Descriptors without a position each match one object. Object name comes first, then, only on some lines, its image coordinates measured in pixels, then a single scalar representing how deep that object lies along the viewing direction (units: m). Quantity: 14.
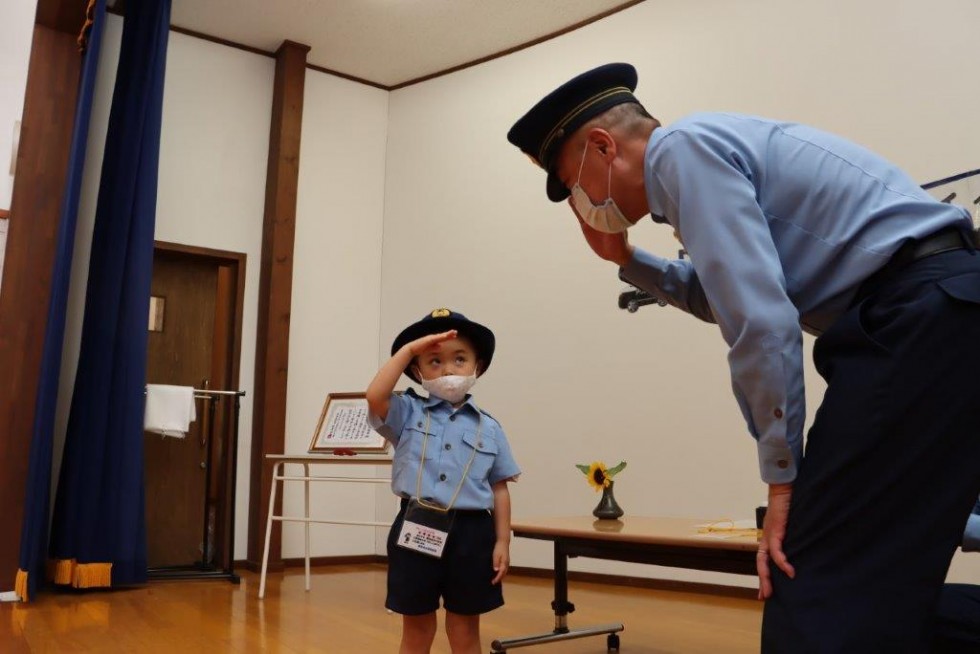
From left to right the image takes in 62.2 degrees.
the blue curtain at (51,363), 3.63
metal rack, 4.47
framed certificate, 4.03
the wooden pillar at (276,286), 4.99
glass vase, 2.93
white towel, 4.32
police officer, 0.84
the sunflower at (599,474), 2.97
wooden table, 2.11
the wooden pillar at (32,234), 3.88
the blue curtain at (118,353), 3.93
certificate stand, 3.88
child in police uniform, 1.99
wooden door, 4.86
